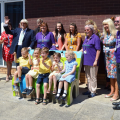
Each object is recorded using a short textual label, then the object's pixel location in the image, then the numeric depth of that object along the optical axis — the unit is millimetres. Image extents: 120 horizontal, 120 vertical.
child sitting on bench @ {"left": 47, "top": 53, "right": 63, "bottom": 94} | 4465
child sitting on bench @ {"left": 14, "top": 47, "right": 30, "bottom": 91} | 4871
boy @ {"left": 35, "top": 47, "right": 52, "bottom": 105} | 4531
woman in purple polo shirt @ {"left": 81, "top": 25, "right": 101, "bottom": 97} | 4758
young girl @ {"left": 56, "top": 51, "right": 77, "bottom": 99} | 4340
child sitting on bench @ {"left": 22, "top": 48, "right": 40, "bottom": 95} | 4645
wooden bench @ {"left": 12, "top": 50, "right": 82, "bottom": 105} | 4656
